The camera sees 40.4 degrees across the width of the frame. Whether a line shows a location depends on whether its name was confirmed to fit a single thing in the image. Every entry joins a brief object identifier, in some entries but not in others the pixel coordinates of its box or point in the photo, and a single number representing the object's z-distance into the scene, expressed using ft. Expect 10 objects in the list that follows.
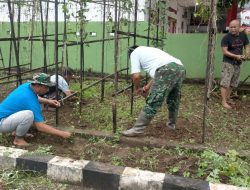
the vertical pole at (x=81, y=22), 16.76
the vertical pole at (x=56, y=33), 14.02
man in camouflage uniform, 13.75
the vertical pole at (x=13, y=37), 16.18
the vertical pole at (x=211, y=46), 12.11
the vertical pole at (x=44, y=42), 20.84
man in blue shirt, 13.15
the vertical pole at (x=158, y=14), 23.44
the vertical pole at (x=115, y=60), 13.76
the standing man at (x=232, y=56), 20.58
